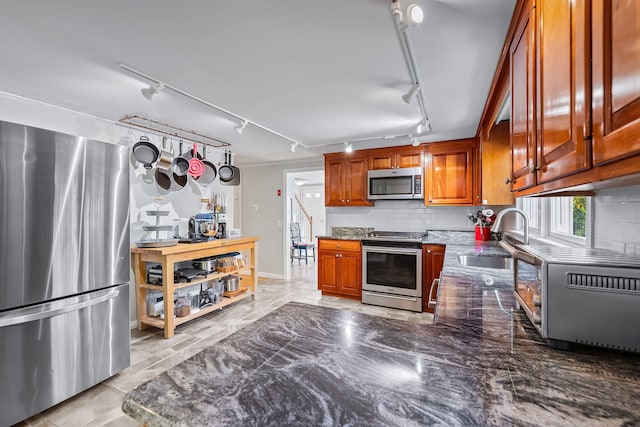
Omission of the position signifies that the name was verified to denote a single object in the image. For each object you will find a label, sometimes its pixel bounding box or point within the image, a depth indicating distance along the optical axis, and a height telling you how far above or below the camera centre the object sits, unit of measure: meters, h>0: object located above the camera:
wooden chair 6.64 -0.80
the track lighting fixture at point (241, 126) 2.90 +0.93
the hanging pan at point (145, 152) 2.98 +0.68
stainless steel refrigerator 1.58 -0.34
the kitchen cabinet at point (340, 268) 3.99 -0.83
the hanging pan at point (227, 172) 3.93 +0.59
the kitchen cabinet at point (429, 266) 3.39 -0.69
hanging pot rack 2.93 +1.00
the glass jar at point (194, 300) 3.15 -1.01
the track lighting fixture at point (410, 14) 1.20 +0.87
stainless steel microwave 3.80 +0.40
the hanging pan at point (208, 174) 3.67 +0.53
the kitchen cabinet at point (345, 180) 4.24 +0.51
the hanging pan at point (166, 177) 3.13 +0.43
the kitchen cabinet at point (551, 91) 0.68 +0.38
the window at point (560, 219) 1.74 -0.06
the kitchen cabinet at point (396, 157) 3.88 +0.79
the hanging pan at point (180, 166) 3.18 +0.56
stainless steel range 3.48 -0.79
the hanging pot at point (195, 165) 3.32 +0.59
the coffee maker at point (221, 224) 3.82 -0.16
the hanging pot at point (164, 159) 3.08 +0.62
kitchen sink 2.43 -0.45
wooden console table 2.79 -0.65
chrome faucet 1.53 -0.08
